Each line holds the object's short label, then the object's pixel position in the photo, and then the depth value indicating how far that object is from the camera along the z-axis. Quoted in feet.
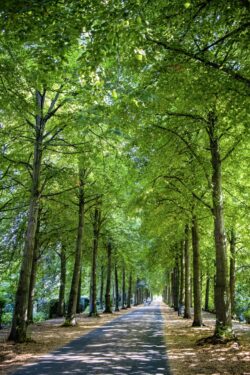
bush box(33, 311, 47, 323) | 114.58
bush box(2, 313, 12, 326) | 111.79
